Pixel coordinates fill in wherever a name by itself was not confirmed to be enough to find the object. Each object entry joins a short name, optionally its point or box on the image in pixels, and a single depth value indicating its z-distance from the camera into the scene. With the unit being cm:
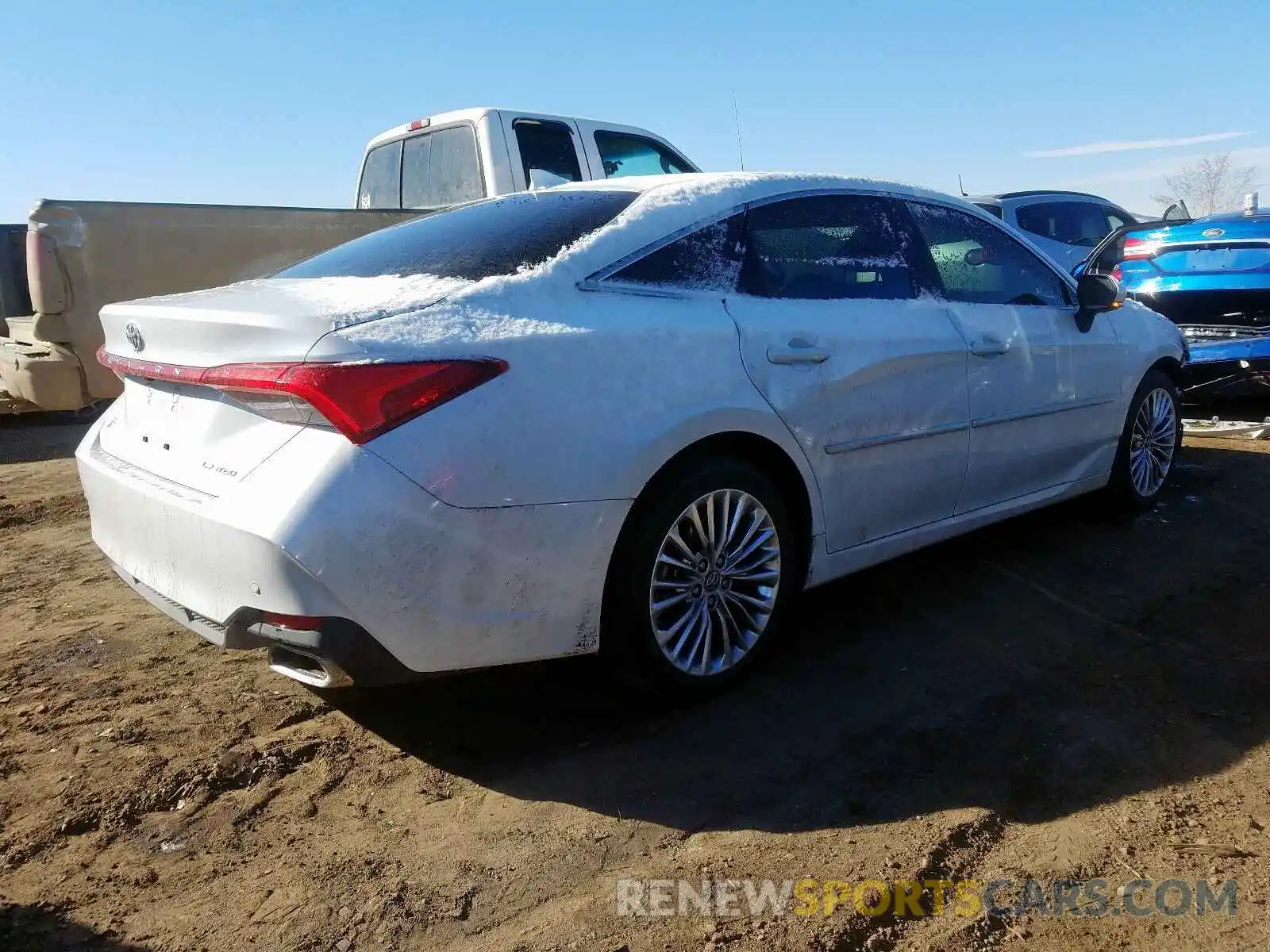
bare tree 4100
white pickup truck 661
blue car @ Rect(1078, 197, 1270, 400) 693
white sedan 243
